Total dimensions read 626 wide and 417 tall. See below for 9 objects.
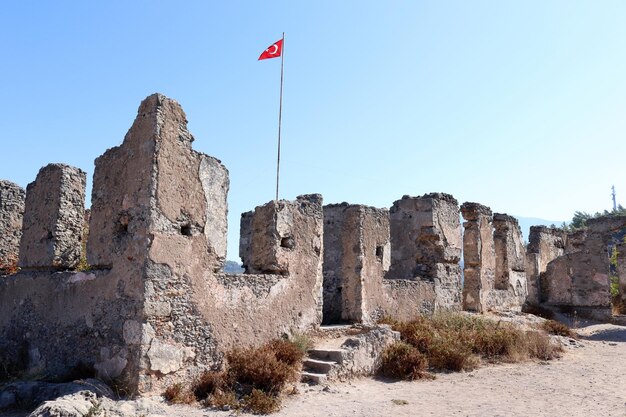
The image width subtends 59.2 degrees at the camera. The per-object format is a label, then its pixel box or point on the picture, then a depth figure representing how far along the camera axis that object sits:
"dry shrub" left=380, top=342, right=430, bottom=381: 9.52
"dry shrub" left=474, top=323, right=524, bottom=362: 11.23
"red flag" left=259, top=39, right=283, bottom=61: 12.34
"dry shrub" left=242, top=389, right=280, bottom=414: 7.18
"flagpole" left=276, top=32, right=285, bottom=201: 11.44
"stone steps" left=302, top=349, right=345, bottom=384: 8.64
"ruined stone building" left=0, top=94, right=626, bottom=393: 7.56
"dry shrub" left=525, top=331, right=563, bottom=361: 11.75
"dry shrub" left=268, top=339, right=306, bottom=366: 8.69
